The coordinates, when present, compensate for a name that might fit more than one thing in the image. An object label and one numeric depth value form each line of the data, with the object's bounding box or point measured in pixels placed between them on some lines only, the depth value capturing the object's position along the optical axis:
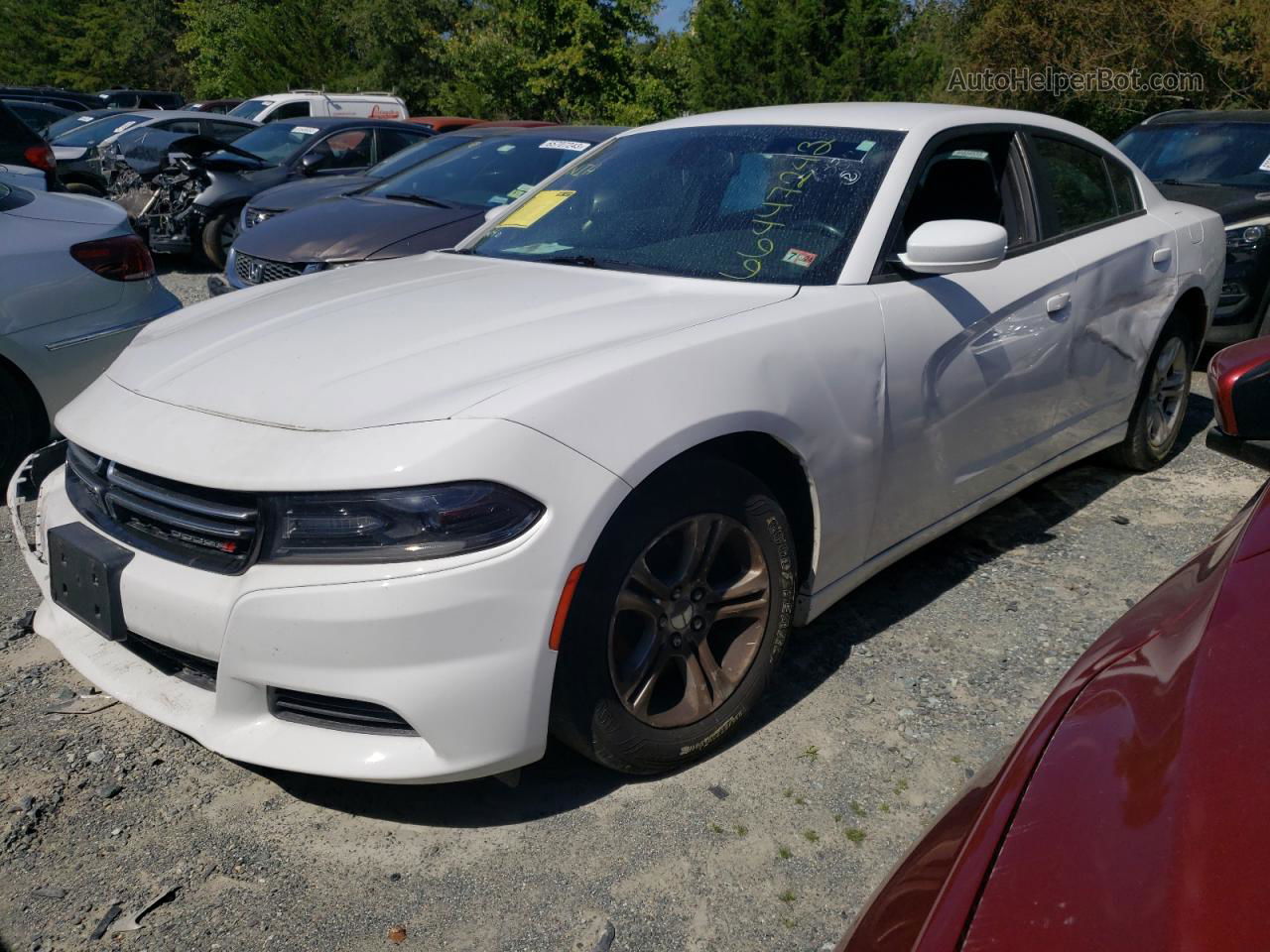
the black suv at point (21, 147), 6.71
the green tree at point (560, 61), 22.70
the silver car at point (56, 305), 4.18
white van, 17.73
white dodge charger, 2.13
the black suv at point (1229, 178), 6.53
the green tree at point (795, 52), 21.34
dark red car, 1.02
